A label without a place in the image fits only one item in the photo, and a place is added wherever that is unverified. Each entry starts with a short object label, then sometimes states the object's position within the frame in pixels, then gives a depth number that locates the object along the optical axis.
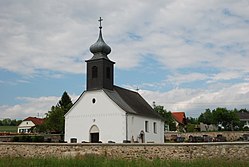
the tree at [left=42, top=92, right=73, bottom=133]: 56.12
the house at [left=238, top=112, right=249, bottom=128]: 102.00
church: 39.31
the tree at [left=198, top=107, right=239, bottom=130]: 71.69
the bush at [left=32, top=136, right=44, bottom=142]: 35.84
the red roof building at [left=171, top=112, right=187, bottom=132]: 82.06
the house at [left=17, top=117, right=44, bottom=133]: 91.03
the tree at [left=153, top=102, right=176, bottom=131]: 62.12
